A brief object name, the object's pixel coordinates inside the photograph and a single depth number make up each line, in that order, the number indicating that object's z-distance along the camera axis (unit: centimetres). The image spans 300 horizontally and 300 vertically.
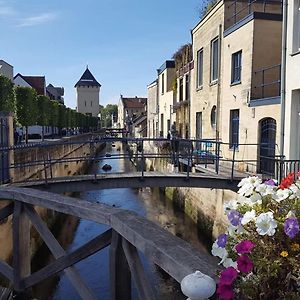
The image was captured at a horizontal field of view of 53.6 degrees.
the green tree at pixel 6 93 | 1530
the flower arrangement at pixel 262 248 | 127
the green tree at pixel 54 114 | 2649
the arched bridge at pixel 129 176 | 762
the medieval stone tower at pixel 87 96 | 8185
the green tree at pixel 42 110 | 2242
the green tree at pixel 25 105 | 1845
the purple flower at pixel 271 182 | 175
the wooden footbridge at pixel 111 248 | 154
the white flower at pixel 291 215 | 140
